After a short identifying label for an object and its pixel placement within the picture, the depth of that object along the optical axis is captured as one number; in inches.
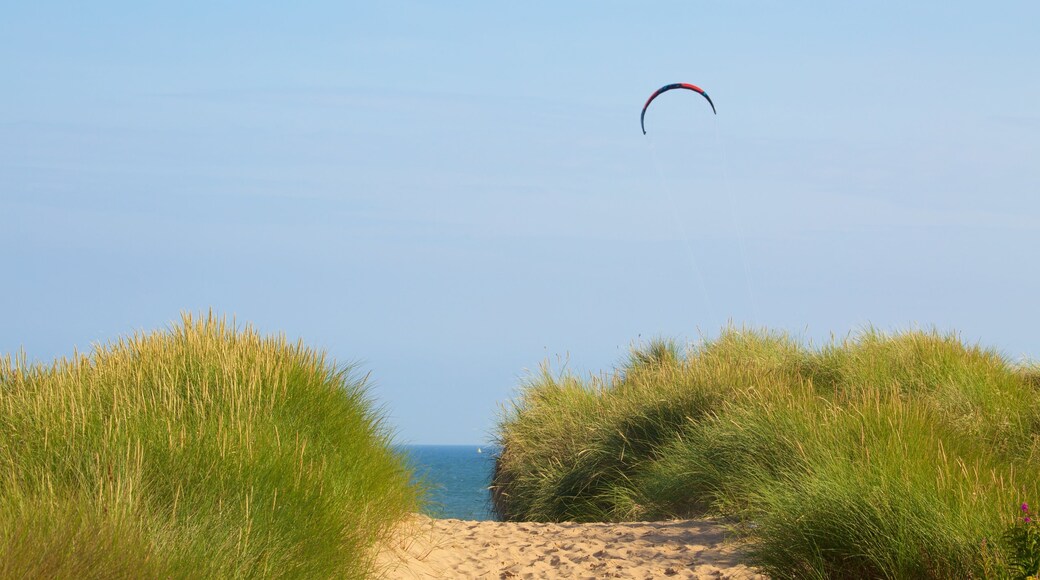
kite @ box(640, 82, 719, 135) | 1290.6
